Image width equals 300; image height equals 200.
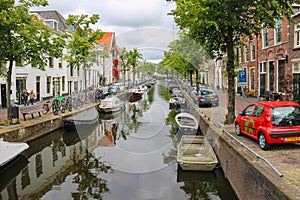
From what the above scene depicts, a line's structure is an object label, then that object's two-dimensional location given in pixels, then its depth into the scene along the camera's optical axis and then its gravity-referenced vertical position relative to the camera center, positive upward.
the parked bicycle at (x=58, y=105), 18.28 -1.13
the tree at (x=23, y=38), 12.71 +2.46
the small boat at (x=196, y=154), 9.41 -2.40
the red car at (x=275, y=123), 7.95 -1.04
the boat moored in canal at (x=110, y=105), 23.97 -1.47
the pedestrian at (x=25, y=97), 22.43 -0.64
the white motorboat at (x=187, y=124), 14.60 -1.90
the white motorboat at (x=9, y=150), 9.86 -2.30
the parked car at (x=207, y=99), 21.20 -0.85
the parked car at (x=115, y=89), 35.51 -0.10
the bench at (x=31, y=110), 15.75 -1.20
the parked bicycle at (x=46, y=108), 18.75 -1.28
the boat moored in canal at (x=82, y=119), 17.22 -1.99
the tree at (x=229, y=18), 10.76 +2.77
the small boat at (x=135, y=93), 37.26 -0.64
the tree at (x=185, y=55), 27.64 +3.45
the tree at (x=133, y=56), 52.73 +6.07
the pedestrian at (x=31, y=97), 23.33 -0.67
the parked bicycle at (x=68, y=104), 20.48 -1.16
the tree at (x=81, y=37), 24.00 +4.43
